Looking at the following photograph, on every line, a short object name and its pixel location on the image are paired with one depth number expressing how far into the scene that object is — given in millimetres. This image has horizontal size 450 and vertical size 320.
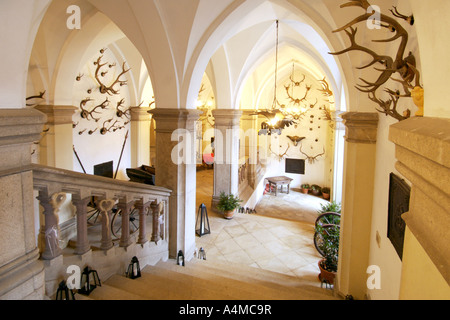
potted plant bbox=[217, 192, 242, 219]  8977
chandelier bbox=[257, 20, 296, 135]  7758
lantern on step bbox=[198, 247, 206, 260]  6566
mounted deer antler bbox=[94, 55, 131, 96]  8288
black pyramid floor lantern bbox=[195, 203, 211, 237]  7762
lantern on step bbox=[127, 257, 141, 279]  4164
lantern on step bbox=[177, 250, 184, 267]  5477
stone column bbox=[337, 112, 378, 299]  4367
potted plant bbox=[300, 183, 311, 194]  17453
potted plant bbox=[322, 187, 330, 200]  16419
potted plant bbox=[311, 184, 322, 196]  17195
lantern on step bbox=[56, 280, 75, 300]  2922
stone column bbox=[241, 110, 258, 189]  14328
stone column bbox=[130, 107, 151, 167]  10367
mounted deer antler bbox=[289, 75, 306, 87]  16584
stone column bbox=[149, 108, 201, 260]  5438
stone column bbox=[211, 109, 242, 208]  9484
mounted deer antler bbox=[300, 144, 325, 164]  17625
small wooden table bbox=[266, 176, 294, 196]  16984
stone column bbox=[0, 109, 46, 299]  2105
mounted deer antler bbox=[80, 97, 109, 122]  7962
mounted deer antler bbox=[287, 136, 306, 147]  17812
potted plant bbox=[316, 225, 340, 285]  5613
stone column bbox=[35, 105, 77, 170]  6570
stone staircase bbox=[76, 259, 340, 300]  3765
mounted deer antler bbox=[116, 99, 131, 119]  9574
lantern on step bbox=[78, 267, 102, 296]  3365
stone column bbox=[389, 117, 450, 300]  1028
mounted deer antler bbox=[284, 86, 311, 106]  16002
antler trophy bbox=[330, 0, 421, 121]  1969
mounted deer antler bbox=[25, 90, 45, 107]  6288
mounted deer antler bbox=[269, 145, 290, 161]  18391
